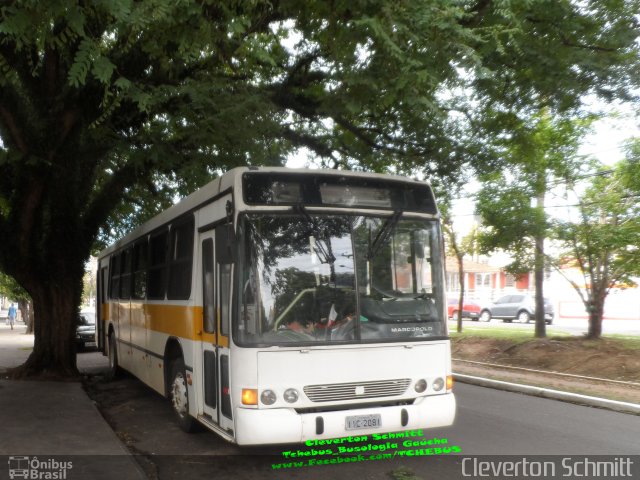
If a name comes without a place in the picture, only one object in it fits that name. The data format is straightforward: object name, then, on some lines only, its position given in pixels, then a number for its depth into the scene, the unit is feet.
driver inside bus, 19.60
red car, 126.21
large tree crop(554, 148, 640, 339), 43.70
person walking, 148.21
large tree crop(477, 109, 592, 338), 45.42
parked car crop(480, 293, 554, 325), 115.14
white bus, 19.26
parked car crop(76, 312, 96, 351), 76.95
